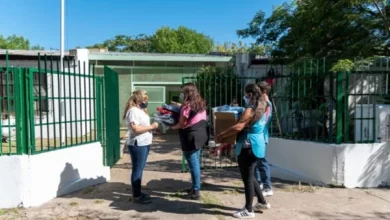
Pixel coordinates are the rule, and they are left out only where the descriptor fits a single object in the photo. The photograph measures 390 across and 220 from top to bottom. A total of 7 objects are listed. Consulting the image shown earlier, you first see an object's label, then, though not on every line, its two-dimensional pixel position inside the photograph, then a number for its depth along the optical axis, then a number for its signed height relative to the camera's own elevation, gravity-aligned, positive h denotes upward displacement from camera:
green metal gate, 7.24 -0.44
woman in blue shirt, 4.38 -0.53
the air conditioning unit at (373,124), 6.11 -0.51
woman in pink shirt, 5.19 -0.48
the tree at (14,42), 40.62 +6.31
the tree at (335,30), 9.55 +1.84
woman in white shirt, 5.06 -0.57
